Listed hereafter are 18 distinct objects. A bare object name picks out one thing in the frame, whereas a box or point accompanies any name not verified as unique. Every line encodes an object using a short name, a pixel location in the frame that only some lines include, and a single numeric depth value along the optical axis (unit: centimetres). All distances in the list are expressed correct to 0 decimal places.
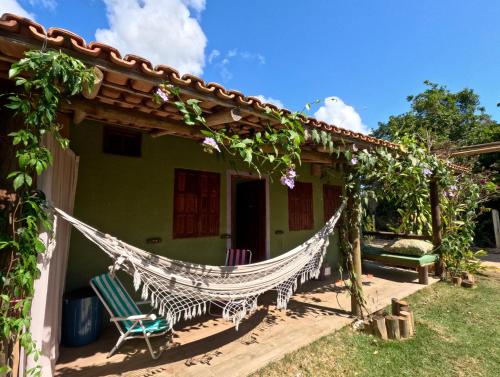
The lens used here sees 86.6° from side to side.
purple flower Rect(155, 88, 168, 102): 160
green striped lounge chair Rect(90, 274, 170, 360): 225
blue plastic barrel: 247
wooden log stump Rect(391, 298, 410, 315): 293
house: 154
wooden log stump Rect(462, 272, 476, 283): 461
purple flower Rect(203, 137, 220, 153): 185
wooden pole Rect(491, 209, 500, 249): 872
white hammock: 185
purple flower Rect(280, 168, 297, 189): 229
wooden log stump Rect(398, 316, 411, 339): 278
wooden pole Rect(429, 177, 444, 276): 496
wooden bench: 456
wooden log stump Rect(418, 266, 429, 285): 454
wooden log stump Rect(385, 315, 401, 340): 276
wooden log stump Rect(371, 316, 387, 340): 278
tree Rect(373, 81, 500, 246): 1128
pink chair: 367
